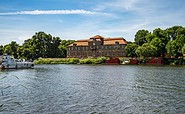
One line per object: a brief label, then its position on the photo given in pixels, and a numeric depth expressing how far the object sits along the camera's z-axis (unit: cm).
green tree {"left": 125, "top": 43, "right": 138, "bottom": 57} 7417
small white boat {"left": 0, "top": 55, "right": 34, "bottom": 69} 4433
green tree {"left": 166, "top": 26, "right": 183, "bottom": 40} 7051
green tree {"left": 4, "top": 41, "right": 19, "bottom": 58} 9771
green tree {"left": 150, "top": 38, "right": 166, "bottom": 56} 6606
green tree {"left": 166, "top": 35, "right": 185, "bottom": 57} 6057
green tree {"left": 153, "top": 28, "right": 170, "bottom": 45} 6964
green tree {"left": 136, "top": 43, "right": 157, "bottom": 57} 6395
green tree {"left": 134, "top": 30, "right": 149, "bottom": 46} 7763
